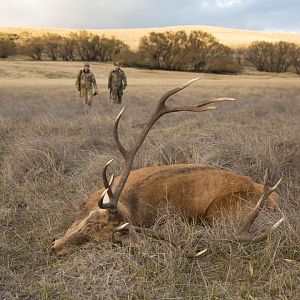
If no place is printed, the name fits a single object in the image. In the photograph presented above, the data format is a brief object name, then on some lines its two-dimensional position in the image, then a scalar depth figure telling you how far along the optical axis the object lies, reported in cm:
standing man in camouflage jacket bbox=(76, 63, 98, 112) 1391
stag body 372
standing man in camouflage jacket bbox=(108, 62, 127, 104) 1489
